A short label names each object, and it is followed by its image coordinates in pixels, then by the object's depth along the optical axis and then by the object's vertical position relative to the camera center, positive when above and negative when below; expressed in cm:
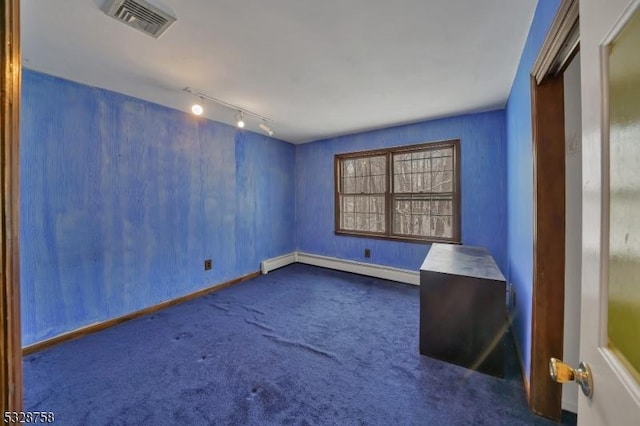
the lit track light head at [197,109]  244 +103
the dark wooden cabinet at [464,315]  175 -79
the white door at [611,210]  42 +0
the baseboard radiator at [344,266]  360 -94
